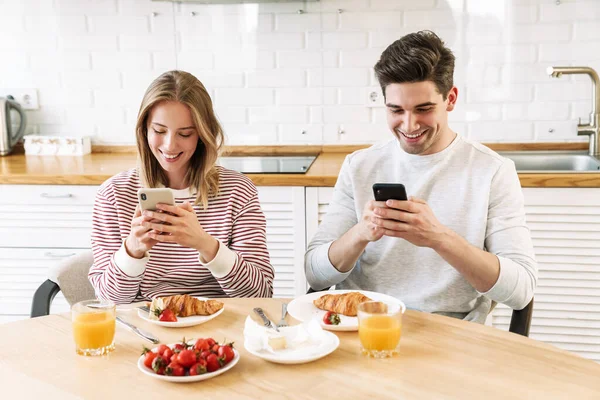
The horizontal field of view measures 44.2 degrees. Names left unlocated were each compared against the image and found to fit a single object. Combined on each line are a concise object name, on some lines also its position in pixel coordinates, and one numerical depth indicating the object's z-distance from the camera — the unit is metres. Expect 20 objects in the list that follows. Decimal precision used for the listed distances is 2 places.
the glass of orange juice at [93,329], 1.50
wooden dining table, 1.33
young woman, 2.06
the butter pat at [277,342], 1.49
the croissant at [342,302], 1.68
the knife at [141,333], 1.58
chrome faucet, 3.17
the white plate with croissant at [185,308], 1.69
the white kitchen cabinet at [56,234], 3.05
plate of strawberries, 1.38
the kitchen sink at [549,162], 3.29
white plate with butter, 1.46
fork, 1.65
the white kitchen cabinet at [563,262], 2.89
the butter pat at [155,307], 1.69
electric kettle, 3.54
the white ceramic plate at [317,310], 1.61
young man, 1.90
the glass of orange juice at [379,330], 1.46
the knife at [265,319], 1.63
